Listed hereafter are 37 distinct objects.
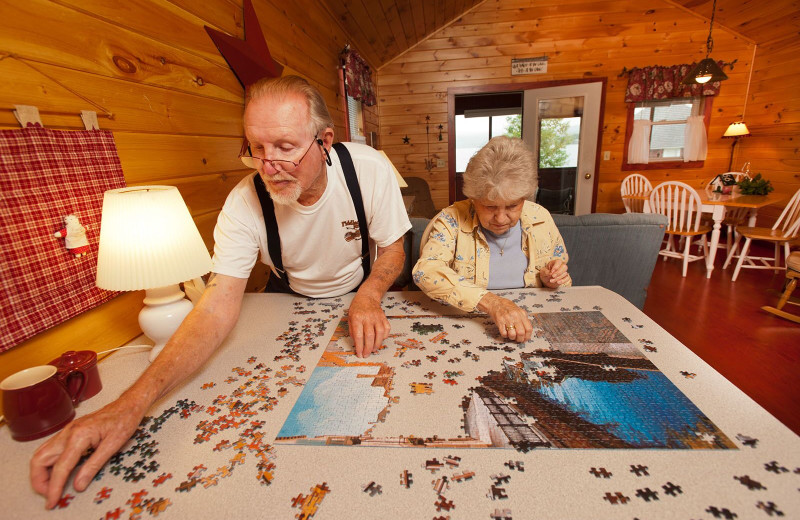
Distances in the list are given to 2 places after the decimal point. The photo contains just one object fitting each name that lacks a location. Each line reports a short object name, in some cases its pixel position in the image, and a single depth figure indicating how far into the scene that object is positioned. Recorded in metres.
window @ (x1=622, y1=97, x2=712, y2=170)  5.27
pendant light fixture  4.02
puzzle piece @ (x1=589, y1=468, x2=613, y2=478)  0.64
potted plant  4.16
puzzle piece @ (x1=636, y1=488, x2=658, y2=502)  0.60
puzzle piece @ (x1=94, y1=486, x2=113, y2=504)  0.66
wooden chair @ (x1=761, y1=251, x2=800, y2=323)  2.88
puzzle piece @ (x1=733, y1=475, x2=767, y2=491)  0.60
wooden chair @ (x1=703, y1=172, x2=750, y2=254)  4.48
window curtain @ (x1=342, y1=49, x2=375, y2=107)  3.76
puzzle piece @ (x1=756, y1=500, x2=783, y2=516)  0.56
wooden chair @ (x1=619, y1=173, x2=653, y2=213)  4.98
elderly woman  1.29
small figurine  1.03
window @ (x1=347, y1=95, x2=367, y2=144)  4.23
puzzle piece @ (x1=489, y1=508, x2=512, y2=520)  0.59
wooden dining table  3.86
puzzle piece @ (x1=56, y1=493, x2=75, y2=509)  0.65
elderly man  0.76
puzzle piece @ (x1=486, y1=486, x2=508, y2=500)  0.62
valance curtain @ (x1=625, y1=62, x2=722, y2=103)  5.07
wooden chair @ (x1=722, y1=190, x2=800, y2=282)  3.53
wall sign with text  5.28
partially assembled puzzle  0.73
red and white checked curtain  0.90
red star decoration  1.77
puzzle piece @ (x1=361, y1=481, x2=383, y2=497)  0.64
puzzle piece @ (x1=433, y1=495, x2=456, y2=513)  0.61
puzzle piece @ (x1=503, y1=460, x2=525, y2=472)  0.67
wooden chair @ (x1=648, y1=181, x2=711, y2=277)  4.03
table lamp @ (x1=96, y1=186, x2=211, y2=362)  0.97
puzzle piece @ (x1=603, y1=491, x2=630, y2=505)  0.60
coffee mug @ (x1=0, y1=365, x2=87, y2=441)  0.78
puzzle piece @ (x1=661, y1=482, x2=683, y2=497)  0.61
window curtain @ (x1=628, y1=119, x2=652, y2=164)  5.29
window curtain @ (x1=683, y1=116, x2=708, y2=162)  5.26
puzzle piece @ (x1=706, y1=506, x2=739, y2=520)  0.56
